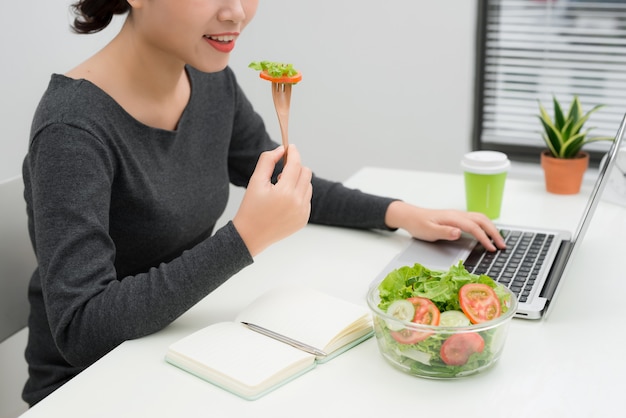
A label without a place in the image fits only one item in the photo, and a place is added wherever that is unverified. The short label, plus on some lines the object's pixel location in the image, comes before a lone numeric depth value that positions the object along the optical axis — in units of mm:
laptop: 1079
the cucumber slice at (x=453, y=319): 899
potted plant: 1589
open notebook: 912
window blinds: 2473
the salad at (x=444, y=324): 895
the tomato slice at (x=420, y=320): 897
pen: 971
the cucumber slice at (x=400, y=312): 912
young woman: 1027
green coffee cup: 1457
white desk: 866
